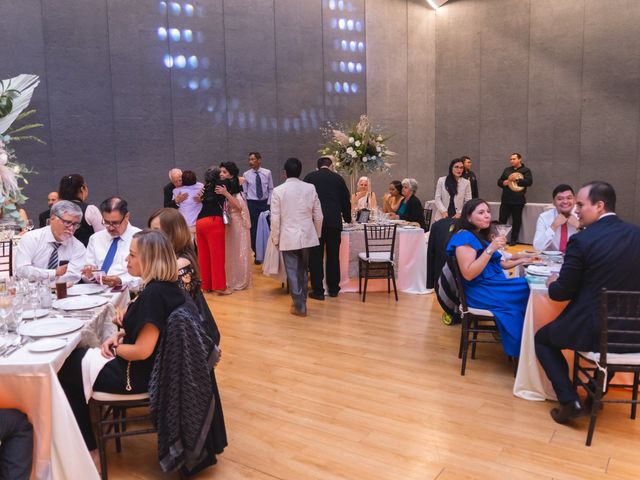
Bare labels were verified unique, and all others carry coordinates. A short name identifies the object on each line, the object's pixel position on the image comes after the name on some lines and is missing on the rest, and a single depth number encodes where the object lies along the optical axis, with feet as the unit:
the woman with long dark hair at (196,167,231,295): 22.56
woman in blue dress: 13.74
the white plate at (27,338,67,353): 8.65
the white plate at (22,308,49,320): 10.28
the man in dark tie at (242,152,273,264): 30.89
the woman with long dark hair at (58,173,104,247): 16.21
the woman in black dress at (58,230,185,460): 9.10
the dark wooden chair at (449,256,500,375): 14.29
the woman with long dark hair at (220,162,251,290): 23.12
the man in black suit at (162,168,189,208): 25.23
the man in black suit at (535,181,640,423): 11.00
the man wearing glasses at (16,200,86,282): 12.61
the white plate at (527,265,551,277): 13.70
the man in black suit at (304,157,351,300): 22.15
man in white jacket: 20.44
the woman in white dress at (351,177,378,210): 26.35
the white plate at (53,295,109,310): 10.63
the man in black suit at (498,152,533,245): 34.94
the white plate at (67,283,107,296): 11.91
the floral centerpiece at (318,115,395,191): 25.00
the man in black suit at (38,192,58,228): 20.77
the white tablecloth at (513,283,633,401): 12.76
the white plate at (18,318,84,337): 9.29
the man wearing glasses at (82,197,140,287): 13.01
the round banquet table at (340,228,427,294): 23.21
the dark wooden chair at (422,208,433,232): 27.67
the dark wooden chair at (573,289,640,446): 10.56
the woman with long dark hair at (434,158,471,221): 27.41
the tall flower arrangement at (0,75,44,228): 10.90
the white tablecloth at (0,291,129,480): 8.30
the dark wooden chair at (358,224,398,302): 21.98
